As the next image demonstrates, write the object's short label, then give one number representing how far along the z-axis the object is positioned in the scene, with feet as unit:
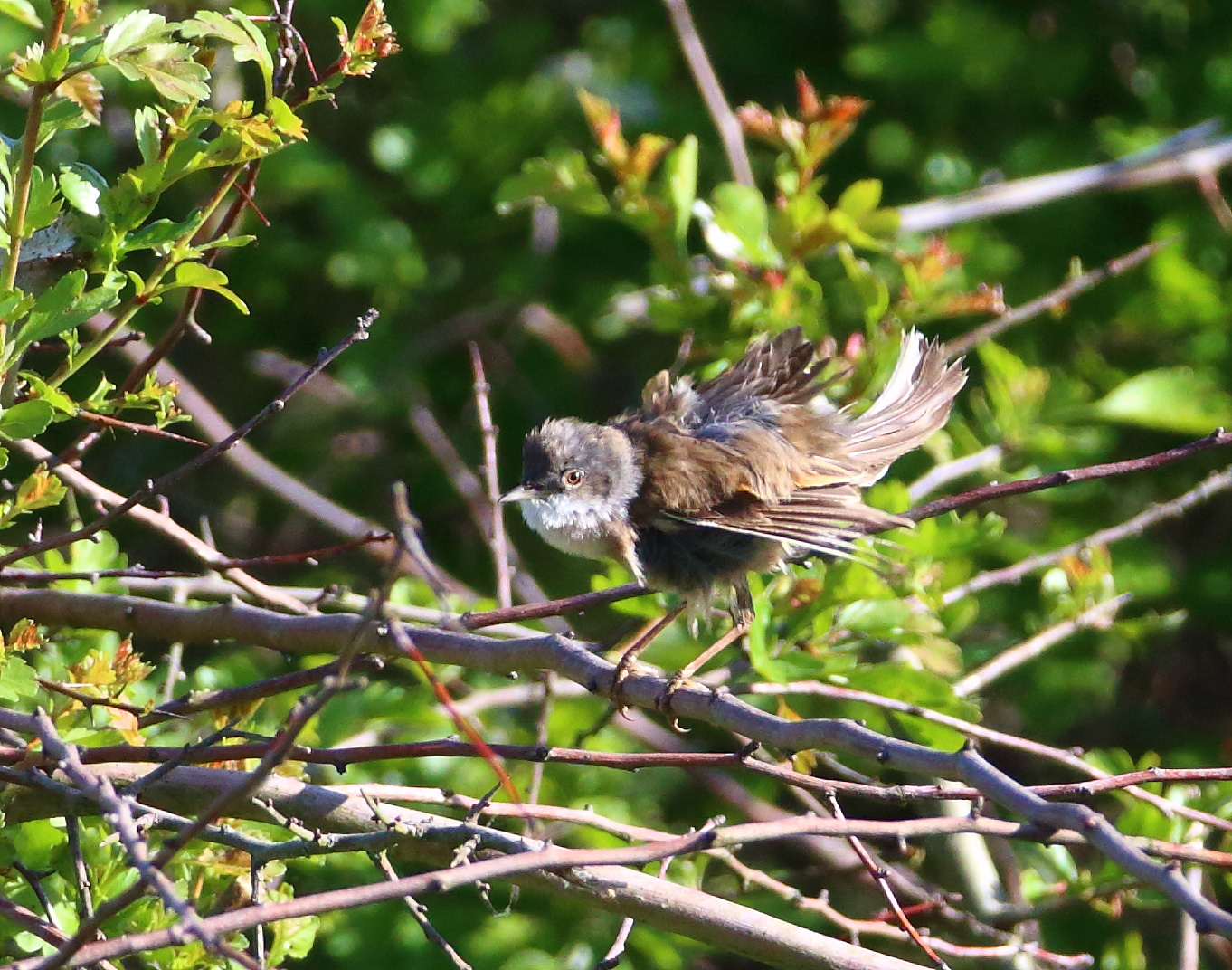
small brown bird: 21.08
